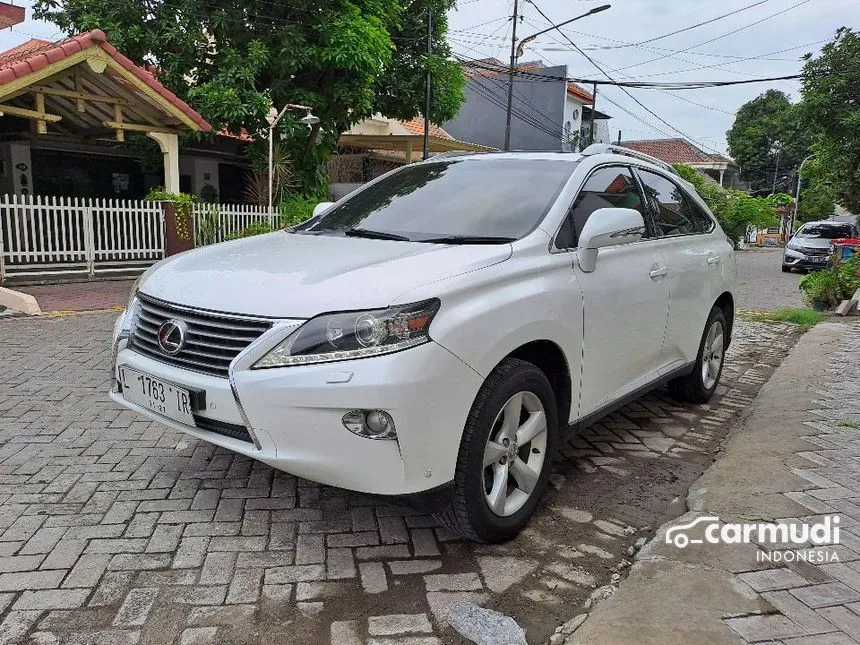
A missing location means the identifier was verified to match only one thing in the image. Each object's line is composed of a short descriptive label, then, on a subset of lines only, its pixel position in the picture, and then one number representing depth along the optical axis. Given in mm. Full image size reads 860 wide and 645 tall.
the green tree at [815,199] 15359
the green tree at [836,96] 12091
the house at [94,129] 10367
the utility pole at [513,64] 19922
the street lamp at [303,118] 13367
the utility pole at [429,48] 15508
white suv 2375
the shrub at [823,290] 10117
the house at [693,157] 53781
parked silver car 19141
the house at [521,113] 32656
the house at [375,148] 20391
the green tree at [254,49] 12883
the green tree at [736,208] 29109
